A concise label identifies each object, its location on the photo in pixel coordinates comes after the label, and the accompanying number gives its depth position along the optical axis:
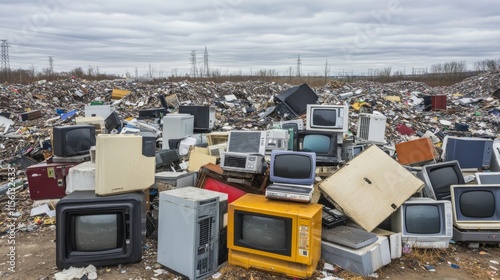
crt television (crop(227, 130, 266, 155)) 4.05
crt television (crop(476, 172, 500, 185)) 4.34
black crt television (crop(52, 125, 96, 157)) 4.59
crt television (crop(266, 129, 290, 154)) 4.77
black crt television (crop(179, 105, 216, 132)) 6.91
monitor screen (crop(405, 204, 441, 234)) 3.75
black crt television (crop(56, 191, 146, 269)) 3.22
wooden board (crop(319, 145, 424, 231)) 3.67
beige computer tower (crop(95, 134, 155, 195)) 3.37
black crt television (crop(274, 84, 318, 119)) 7.90
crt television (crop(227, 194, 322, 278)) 2.97
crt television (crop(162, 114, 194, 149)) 6.24
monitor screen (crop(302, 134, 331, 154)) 4.80
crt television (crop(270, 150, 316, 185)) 3.46
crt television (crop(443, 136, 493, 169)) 5.07
